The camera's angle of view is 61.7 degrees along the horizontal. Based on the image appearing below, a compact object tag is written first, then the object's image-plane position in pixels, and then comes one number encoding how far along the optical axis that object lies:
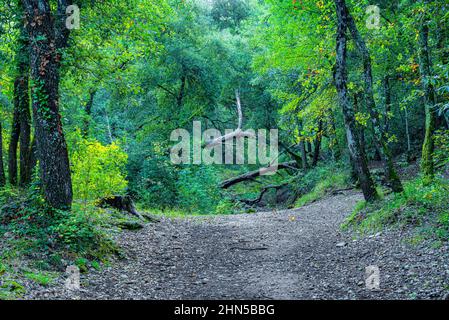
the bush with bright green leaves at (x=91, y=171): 8.44
